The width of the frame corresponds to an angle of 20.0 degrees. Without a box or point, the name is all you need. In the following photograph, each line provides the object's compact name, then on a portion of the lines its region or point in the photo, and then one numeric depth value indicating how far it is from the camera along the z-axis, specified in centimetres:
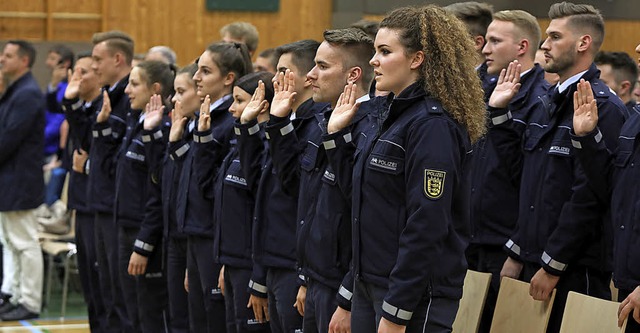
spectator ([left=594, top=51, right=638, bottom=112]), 1009
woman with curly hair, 535
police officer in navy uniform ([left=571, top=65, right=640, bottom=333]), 604
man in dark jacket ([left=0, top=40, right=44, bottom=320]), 1313
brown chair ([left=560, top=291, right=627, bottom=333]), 608
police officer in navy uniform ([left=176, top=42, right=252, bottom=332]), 867
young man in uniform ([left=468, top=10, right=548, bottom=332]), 754
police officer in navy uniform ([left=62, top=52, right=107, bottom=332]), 1112
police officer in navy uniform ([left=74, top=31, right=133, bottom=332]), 1046
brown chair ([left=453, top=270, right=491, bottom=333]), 697
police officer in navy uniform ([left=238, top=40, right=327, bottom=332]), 726
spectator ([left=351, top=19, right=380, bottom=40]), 783
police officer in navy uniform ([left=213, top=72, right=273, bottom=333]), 811
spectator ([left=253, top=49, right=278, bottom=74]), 1097
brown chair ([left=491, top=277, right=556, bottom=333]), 671
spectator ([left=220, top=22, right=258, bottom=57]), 1250
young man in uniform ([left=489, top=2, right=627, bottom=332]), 672
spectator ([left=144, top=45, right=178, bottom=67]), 1259
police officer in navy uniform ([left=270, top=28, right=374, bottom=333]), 646
